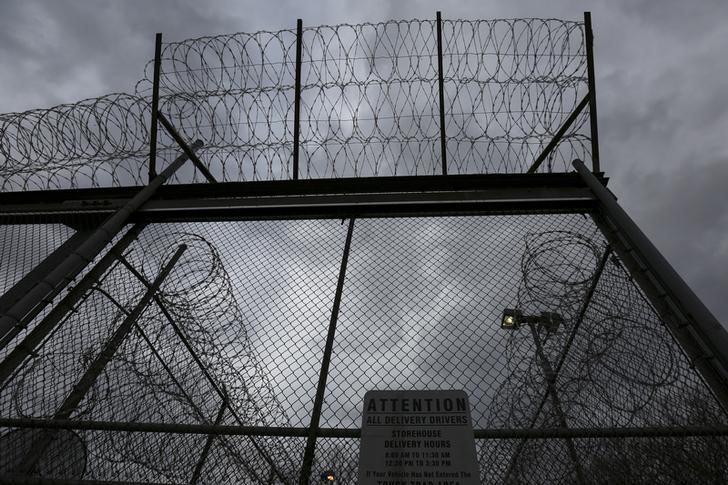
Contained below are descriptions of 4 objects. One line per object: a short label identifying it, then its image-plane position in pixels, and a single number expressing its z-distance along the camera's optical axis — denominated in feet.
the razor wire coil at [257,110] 14.25
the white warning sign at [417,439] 6.69
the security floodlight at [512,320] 12.60
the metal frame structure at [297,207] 10.66
